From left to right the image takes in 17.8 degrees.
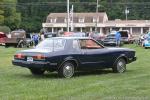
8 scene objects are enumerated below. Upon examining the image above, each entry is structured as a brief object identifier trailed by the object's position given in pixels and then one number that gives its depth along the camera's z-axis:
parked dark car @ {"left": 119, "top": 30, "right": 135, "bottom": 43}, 56.29
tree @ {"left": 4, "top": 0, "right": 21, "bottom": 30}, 108.19
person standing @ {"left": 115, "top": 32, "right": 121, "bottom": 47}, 46.83
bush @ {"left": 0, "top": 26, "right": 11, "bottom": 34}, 84.19
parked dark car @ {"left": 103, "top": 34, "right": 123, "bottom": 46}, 47.81
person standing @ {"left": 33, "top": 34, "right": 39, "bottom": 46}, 45.69
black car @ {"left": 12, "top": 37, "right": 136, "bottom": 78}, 16.19
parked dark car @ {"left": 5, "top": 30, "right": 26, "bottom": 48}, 44.22
